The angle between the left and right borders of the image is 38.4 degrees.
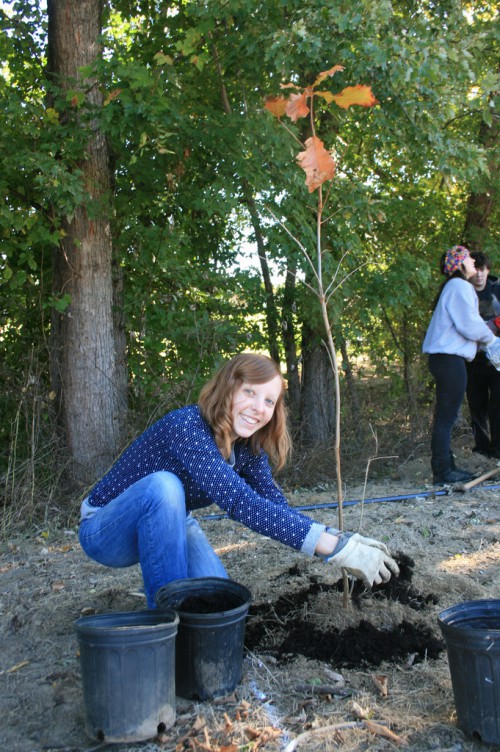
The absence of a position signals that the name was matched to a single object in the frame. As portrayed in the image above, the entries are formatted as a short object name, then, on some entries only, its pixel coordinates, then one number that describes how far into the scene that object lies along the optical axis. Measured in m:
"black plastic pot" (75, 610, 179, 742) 2.05
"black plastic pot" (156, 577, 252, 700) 2.27
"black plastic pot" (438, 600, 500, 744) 1.96
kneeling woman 2.43
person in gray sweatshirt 5.50
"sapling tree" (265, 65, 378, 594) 2.67
